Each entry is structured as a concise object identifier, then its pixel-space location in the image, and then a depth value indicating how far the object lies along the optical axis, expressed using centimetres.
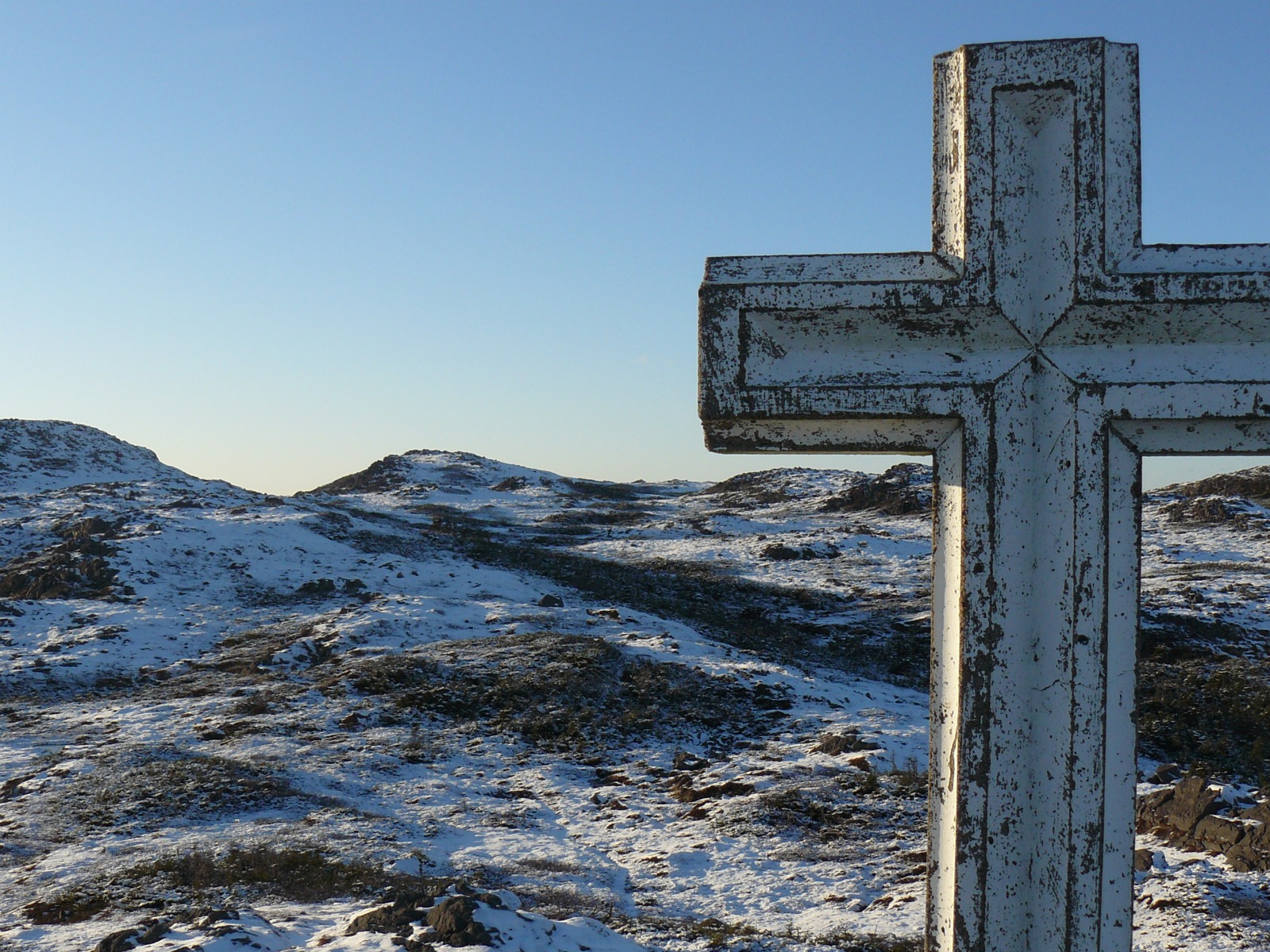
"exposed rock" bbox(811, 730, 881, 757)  883
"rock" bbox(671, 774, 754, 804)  796
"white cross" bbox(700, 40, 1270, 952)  162
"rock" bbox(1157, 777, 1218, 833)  625
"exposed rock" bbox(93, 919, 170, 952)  451
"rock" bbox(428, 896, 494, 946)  438
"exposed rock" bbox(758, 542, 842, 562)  2216
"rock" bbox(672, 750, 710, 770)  886
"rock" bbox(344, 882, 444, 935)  466
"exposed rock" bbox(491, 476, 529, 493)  4303
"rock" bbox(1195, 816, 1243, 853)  582
